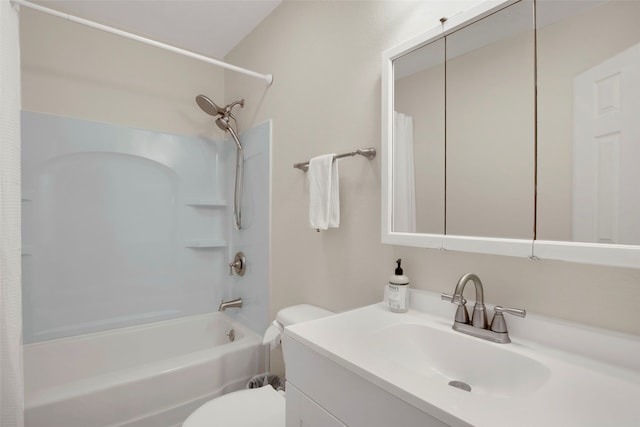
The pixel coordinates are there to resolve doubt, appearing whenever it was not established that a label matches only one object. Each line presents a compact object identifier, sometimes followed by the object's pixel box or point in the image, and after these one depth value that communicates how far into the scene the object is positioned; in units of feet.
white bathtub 4.47
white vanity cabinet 2.04
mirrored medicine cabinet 2.25
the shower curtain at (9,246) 3.50
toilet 3.95
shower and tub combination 5.32
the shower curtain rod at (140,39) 4.11
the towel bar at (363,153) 4.12
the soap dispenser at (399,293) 3.48
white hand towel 4.45
